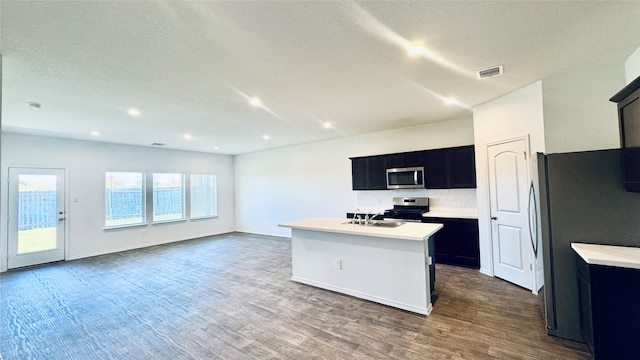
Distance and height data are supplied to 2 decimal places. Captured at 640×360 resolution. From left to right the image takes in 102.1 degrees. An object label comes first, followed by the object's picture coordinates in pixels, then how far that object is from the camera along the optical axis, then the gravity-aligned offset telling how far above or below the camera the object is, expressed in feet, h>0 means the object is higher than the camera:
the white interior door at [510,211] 11.35 -1.43
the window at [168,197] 23.86 -0.61
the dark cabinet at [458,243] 14.23 -3.43
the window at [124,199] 21.09 -0.61
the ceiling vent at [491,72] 9.10 +3.96
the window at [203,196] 26.67 -0.71
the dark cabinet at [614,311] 6.07 -3.21
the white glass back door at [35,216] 16.98 -1.50
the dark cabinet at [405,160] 16.86 +1.63
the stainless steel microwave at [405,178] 16.72 +0.40
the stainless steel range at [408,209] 16.06 -1.71
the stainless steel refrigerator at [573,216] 7.18 -1.08
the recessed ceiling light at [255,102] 11.68 +4.02
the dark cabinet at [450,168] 15.06 +0.90
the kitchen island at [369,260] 9.64 -3.19
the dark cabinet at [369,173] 18.45 +0.91
